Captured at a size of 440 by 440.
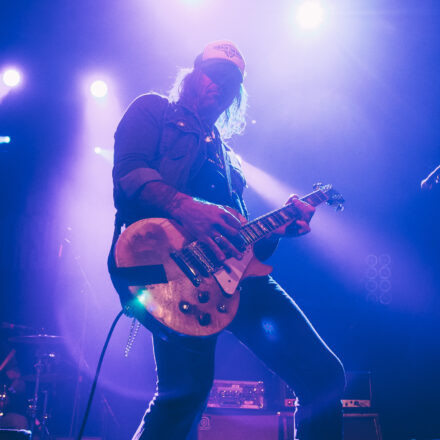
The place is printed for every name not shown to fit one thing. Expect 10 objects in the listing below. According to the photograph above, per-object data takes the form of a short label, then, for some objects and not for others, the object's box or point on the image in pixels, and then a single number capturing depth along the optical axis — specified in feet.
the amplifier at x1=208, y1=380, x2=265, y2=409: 14.20
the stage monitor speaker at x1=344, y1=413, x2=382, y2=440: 13.67
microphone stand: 11.44
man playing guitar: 5.86
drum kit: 17.78
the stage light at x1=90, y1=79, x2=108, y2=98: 24.79
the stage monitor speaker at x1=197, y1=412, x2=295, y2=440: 13.43
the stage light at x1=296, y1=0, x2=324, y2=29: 19.57
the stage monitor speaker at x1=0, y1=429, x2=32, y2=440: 7.48
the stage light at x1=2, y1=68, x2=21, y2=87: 24.11
